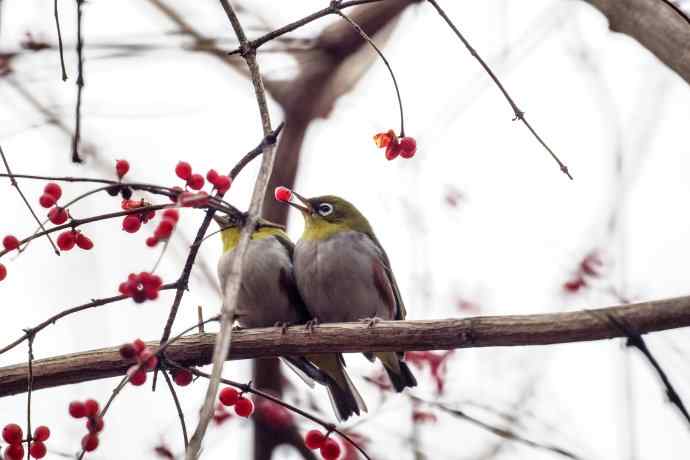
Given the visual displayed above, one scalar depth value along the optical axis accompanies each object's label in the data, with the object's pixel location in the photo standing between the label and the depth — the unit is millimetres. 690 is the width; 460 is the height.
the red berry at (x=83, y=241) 6898
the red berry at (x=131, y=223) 6789
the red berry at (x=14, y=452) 6875
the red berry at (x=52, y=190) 7012
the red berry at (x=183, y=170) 6672
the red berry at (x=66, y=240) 6887
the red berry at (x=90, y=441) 5754
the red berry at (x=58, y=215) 6488
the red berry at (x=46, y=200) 6945
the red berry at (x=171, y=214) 5723
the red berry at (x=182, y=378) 7934
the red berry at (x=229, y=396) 7836
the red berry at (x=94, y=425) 5805
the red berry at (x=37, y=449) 6926
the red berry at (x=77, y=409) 6617
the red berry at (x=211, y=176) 6373
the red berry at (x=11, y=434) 6871
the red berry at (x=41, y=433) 7057
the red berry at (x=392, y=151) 7852
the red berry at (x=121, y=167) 6785
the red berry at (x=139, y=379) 6359
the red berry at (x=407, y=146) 7770
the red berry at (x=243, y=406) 7809
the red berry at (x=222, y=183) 6316
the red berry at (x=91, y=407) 6496
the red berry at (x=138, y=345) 5862
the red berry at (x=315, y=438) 8086
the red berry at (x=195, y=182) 6488
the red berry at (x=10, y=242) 6141
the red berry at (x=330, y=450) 8000
